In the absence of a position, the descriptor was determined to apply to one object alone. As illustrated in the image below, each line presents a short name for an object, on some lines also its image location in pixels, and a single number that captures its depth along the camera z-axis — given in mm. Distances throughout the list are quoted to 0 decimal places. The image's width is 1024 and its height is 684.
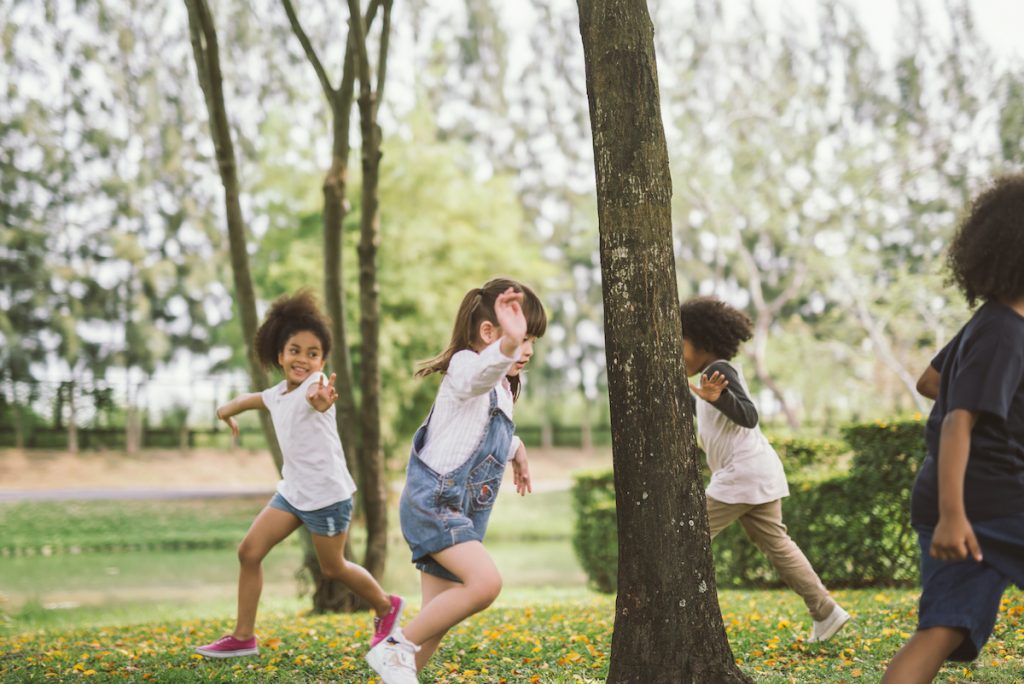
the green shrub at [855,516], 9312
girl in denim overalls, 3654
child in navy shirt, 2877
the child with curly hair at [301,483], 5371
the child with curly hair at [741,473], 5199
